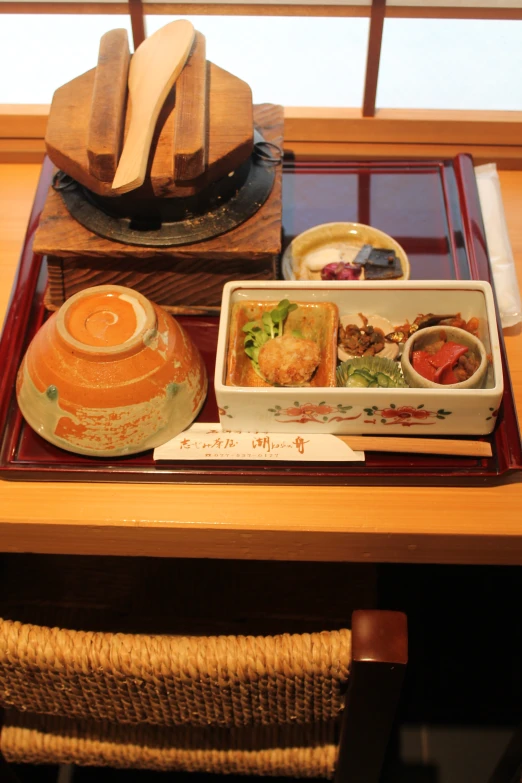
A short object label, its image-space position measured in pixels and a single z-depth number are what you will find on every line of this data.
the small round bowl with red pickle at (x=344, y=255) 1.37
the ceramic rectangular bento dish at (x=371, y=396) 1.10
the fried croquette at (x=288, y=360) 1.15
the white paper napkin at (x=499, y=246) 1.33
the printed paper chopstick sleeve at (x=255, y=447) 1.14
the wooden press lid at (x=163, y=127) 1.14
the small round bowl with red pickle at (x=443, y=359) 1.15
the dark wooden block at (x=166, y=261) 1.23
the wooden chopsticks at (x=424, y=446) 1.14
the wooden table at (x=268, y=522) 1.11
